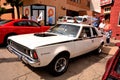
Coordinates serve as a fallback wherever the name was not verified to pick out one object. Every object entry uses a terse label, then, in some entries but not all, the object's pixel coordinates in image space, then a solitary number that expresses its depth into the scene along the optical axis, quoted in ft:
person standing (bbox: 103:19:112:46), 16.22
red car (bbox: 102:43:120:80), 4.04
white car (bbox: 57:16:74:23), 39.03
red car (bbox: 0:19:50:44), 13.34
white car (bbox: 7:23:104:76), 7.13
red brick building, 21.51
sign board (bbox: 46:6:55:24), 38.67
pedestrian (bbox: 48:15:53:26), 38.90
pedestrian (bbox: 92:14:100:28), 21.67
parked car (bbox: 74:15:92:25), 37.96
